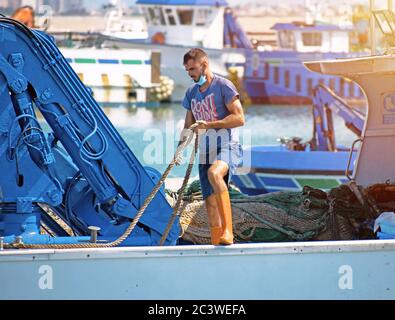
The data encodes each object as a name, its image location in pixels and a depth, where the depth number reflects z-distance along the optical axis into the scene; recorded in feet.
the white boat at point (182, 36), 194.49
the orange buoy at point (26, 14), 169.37
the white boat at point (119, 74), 170.81
